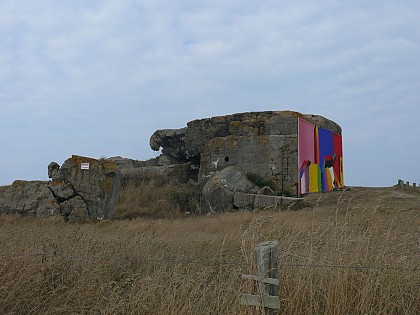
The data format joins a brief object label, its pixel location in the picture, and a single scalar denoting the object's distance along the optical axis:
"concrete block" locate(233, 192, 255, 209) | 13.98
